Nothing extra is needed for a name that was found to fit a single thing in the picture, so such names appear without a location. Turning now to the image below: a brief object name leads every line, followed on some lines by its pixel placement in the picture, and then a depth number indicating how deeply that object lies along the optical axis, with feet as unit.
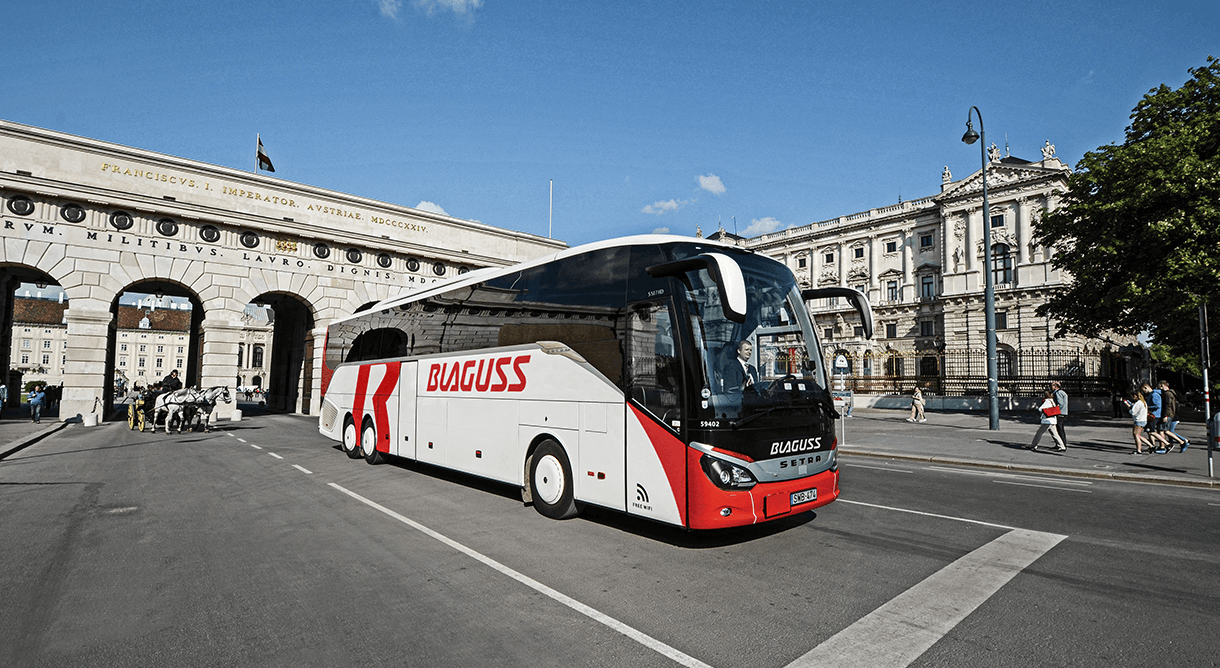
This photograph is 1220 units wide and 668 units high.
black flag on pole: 107.45
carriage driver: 74.64
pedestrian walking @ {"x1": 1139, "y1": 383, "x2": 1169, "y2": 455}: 47.50
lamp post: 69.46
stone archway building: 82.48
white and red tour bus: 19.17
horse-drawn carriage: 70.08
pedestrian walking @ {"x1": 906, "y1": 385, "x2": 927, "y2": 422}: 92.17
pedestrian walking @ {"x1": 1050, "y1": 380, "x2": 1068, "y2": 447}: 49.11
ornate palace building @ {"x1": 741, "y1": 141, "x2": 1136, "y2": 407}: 154.71
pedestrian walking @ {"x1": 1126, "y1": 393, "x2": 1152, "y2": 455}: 47.50
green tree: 66.08
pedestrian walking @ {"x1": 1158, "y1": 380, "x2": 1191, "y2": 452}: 48.57
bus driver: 19.52
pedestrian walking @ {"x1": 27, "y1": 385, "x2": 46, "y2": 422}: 80.64
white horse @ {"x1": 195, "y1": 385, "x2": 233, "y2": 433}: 72.23
